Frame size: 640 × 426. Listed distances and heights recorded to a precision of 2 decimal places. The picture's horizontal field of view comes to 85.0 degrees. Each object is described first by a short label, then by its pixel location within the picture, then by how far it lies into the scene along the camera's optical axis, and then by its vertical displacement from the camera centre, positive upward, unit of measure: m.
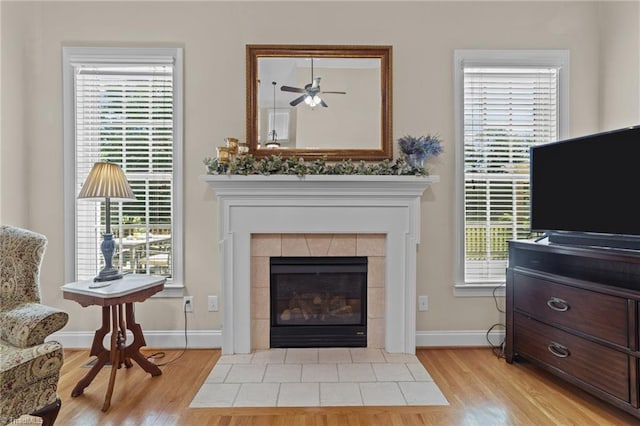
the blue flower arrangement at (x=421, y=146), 2.74 +0.51
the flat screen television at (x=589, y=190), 2.05 +0.14
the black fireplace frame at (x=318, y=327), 2.85 -0.96
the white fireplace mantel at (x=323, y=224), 2.70 -0.11
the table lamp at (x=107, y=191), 2.32 +0.13
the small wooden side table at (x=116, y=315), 2.13 -0.71
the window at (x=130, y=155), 2.87 +0.45
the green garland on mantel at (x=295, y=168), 2.64 +0.32
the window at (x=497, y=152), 2.94 +0.50
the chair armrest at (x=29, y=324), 1.73 -0.58
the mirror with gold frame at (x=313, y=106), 2.87 +0.86
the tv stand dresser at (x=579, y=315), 1.91 -0.65
